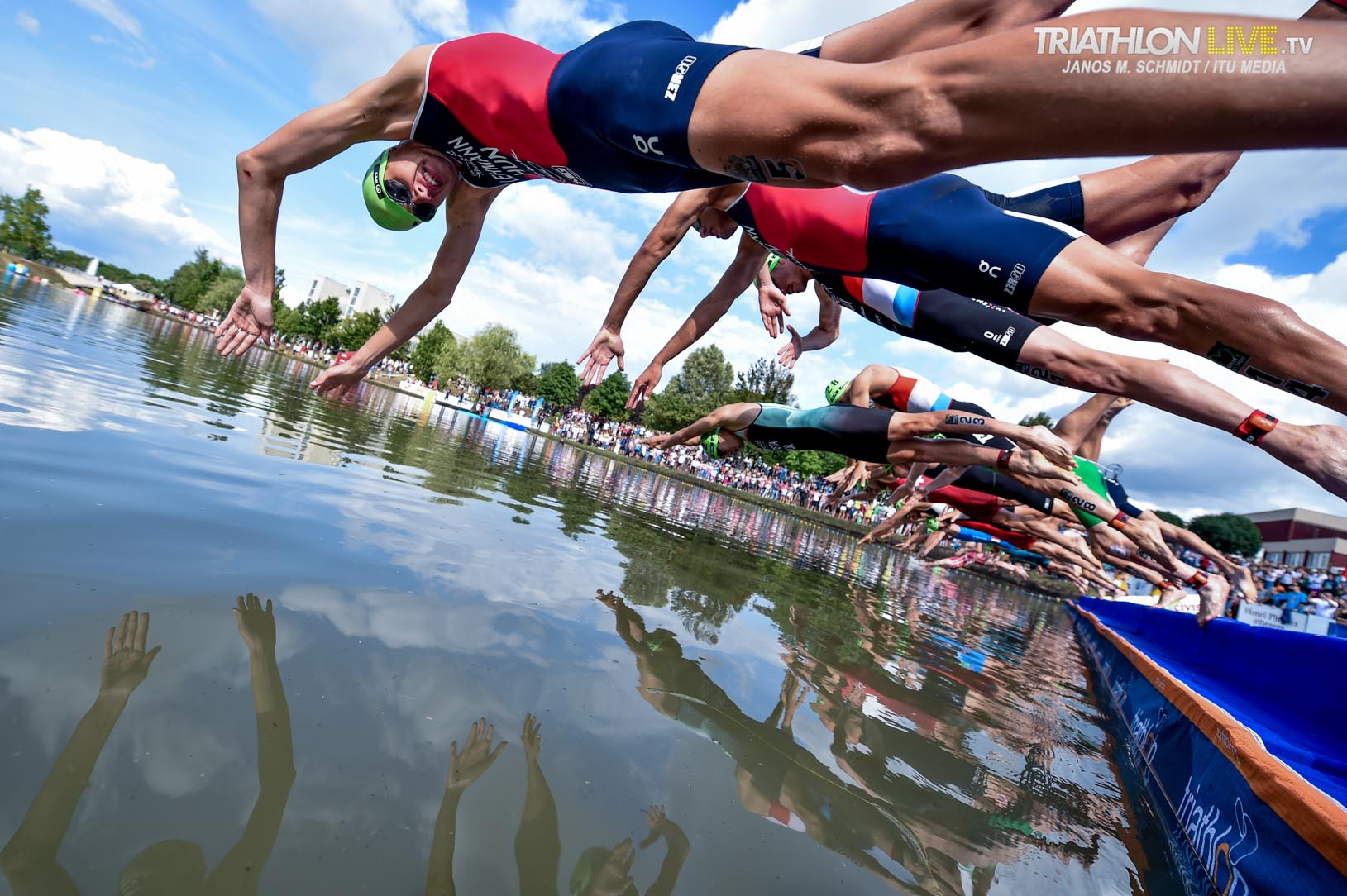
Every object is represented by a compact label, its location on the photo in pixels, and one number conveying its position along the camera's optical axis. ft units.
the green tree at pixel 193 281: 325.62
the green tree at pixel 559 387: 251.60
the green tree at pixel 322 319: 241.35
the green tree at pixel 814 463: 162.91
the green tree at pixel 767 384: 173.17
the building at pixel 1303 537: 155.12
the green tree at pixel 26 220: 227.40
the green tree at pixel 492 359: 215.10
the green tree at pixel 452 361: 220.84
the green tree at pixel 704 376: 222.07
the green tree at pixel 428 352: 258.98
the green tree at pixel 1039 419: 169.17
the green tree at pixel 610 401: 218.38
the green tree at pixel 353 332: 235.20
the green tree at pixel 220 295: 271.08
